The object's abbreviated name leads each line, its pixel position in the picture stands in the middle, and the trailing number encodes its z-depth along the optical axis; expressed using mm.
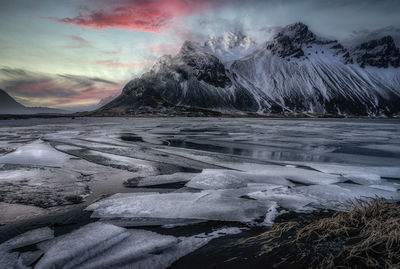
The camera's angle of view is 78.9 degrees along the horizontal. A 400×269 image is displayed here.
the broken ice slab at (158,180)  6801
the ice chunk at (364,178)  7187
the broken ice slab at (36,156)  9383
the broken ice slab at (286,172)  7426
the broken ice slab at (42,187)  5352
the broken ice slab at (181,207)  4527
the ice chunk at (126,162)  8835
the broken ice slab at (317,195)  5129
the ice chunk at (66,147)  13127
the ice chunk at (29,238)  3439
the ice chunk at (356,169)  8289
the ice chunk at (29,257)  2979
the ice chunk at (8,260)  2928
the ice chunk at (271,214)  4316
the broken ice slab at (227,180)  6691
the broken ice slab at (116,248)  2939
